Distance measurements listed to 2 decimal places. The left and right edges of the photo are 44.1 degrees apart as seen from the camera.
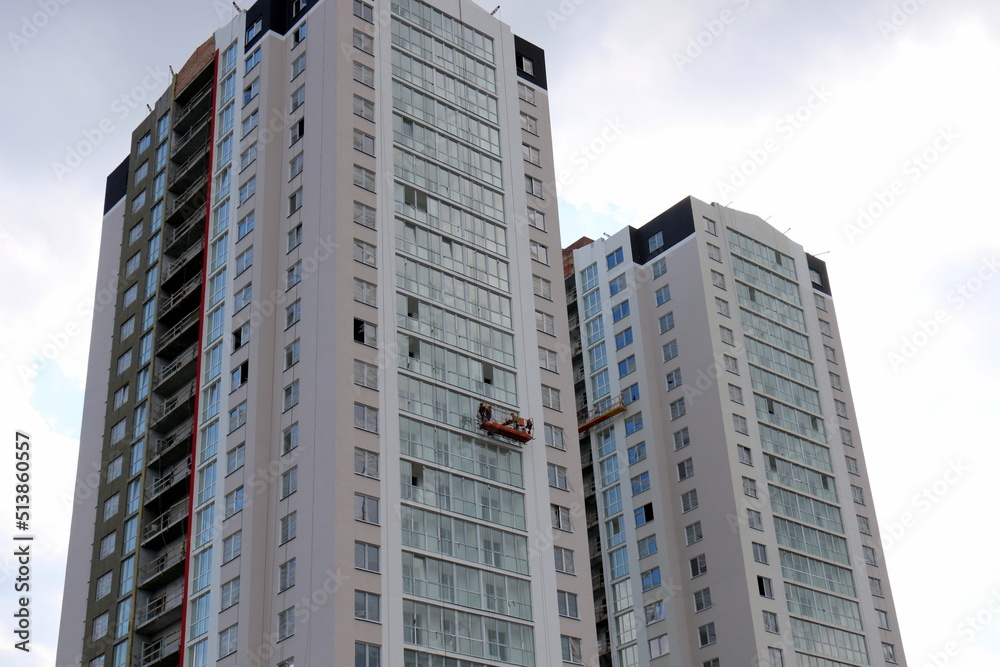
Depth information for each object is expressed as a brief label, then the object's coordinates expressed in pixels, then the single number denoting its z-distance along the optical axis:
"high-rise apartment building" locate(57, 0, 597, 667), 68.00
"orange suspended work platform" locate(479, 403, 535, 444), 74.94
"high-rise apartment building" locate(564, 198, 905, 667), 95.44
